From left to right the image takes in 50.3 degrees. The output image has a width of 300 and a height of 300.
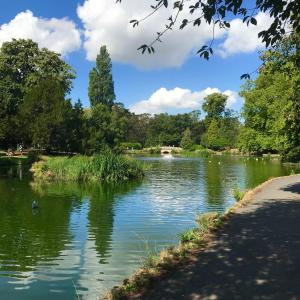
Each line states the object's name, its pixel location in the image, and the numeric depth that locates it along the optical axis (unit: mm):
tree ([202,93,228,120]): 92033
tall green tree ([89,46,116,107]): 71760
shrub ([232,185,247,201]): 14061
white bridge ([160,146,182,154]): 87692
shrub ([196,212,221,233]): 8731
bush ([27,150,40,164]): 30755
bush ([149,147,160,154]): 87840
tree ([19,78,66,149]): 31408
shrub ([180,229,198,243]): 7911
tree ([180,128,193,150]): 90644
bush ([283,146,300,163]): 22930
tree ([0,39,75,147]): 41133
